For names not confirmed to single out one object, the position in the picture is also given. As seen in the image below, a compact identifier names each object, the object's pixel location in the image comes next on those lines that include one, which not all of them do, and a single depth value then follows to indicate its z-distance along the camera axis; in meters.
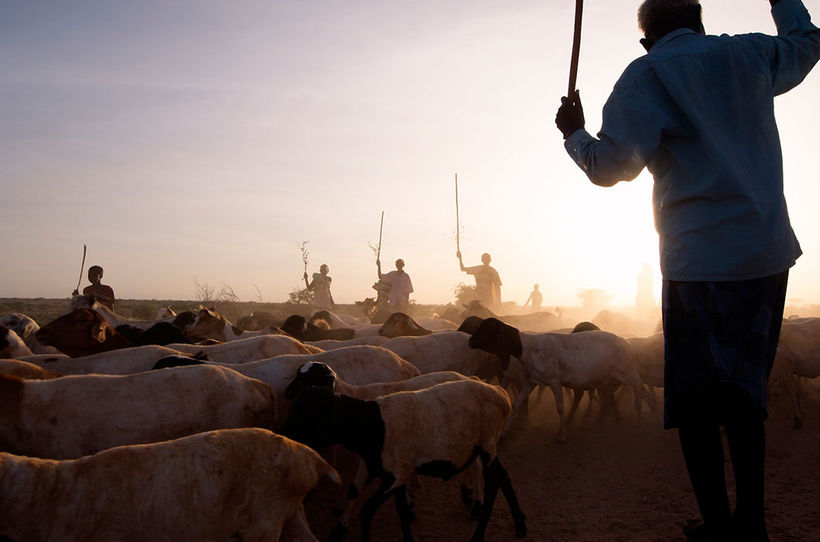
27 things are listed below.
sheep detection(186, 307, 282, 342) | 11.81
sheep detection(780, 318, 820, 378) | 9.90
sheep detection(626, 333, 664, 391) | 10.23
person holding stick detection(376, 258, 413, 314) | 17.22
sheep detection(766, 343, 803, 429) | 9.16
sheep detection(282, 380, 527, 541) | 4.99
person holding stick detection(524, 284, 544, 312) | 30.66
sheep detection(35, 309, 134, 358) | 8.18
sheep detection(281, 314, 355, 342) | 11.70
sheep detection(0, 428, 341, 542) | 3.61
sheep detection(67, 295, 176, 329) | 11.22
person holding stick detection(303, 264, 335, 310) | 19.16
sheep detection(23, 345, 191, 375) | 6.92
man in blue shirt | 2.84
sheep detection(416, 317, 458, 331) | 13.80
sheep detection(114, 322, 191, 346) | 9.40
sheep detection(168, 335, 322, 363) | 7.97
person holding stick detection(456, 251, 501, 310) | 17.47
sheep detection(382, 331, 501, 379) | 9.40
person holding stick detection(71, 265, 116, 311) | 13.16
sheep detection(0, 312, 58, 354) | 10.73
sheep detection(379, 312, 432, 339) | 11.79
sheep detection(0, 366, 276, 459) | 4.92
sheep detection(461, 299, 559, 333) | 16.16
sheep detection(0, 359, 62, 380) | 5.97
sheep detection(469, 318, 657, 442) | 9.97
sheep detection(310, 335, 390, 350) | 10.01
